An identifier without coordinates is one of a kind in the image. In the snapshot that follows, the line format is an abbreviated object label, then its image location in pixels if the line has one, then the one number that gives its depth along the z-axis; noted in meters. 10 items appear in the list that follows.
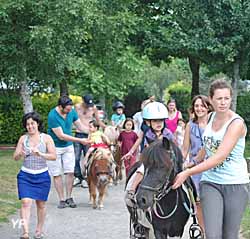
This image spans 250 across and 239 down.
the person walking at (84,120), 12.80
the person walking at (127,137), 13.14
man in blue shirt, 10.30
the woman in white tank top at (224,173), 4.91
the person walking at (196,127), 7.52
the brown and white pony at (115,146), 13.90
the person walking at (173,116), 12.20
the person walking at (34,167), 7.71
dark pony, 5.20
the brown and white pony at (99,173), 10.44
